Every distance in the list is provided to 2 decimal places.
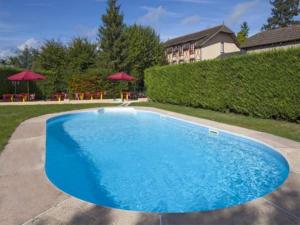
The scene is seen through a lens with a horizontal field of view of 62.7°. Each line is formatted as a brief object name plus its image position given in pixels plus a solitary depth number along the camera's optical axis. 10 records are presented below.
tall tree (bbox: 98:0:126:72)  32.12
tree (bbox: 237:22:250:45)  55.12
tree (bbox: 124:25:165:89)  33.78
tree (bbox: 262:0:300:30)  59.47
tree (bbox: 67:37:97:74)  30.30
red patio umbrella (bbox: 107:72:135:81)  22.13
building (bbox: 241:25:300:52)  24.02
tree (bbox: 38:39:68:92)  30.20
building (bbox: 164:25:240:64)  40.84
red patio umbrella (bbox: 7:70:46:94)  19.29
